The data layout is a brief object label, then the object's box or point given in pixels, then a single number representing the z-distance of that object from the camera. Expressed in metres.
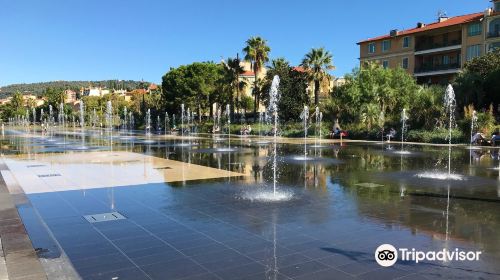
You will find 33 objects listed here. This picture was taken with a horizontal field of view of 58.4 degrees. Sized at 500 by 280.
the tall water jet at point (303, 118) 29.72
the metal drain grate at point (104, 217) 7.64
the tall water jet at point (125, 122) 74.92
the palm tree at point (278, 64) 50.90
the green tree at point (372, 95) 37.21
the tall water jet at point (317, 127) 29.99
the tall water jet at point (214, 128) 48.12
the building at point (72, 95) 177.94
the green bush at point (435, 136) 28.27
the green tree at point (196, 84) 62.88
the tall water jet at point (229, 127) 35.97
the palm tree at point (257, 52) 47.97
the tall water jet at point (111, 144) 25.28
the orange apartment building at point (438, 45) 46.95
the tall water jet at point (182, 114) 60.51
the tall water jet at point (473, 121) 28.38
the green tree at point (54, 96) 113.06
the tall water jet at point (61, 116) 99.21
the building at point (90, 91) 165.61
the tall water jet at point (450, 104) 30.27
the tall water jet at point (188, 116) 61.30
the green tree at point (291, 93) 47.59
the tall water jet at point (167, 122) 63.94
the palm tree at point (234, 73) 51.88
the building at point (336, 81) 85.41
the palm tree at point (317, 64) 45.86
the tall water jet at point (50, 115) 104.66
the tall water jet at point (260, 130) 40.80
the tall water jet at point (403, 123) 31.27
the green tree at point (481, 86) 34.56
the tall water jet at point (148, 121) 60.94
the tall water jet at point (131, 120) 72.97
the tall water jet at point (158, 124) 59.53
